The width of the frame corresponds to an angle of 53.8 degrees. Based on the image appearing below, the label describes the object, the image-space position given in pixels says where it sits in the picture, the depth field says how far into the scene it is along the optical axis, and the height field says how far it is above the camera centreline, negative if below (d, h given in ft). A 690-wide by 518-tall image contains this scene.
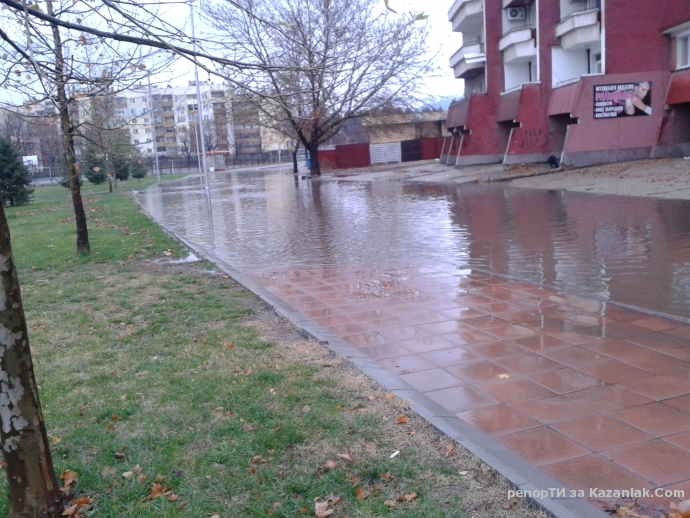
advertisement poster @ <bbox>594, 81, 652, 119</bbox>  87.10 +5.47
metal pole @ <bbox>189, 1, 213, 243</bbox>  40.93 +2.76
